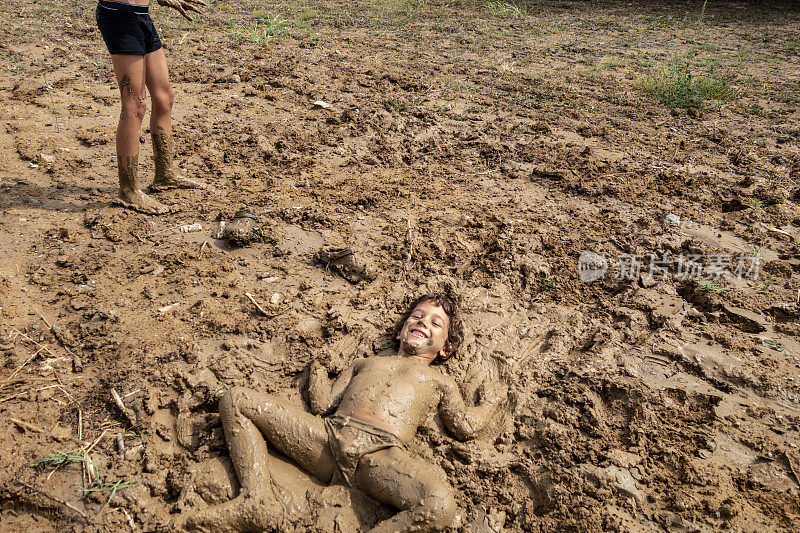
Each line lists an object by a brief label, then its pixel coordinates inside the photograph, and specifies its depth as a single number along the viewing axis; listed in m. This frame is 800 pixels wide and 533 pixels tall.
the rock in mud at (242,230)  3.97
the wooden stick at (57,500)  2.37
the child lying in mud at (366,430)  2.40
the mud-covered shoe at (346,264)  3.84
